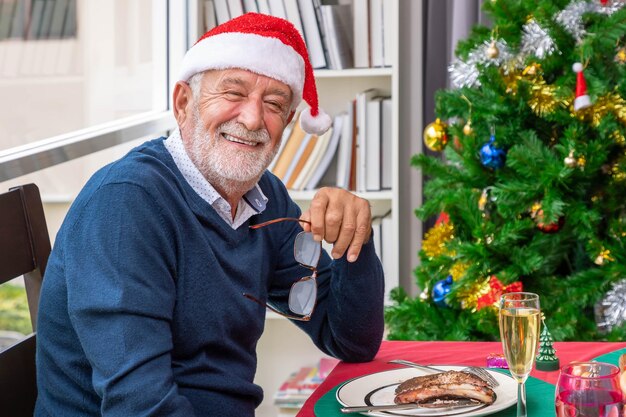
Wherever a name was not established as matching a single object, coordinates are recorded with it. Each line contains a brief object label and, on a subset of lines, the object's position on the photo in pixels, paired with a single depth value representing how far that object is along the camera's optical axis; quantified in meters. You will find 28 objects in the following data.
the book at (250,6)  3.06
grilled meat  1.21
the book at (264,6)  3.03
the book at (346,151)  3.02
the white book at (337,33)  2.98
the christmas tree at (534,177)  2.30
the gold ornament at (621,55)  2.33
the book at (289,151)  3.03
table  1.45
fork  1.29
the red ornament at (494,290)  2.38
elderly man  1.24
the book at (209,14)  3.13
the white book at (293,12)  2.99
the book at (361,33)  3.00
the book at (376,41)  3.01
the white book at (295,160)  3.03
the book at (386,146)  3.03
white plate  1.18
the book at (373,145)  3.01
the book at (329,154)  3.03
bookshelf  2.97
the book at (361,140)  3.01
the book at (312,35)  2.99
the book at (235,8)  3.08
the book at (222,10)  3.10
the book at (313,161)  3.02
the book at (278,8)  3.00
